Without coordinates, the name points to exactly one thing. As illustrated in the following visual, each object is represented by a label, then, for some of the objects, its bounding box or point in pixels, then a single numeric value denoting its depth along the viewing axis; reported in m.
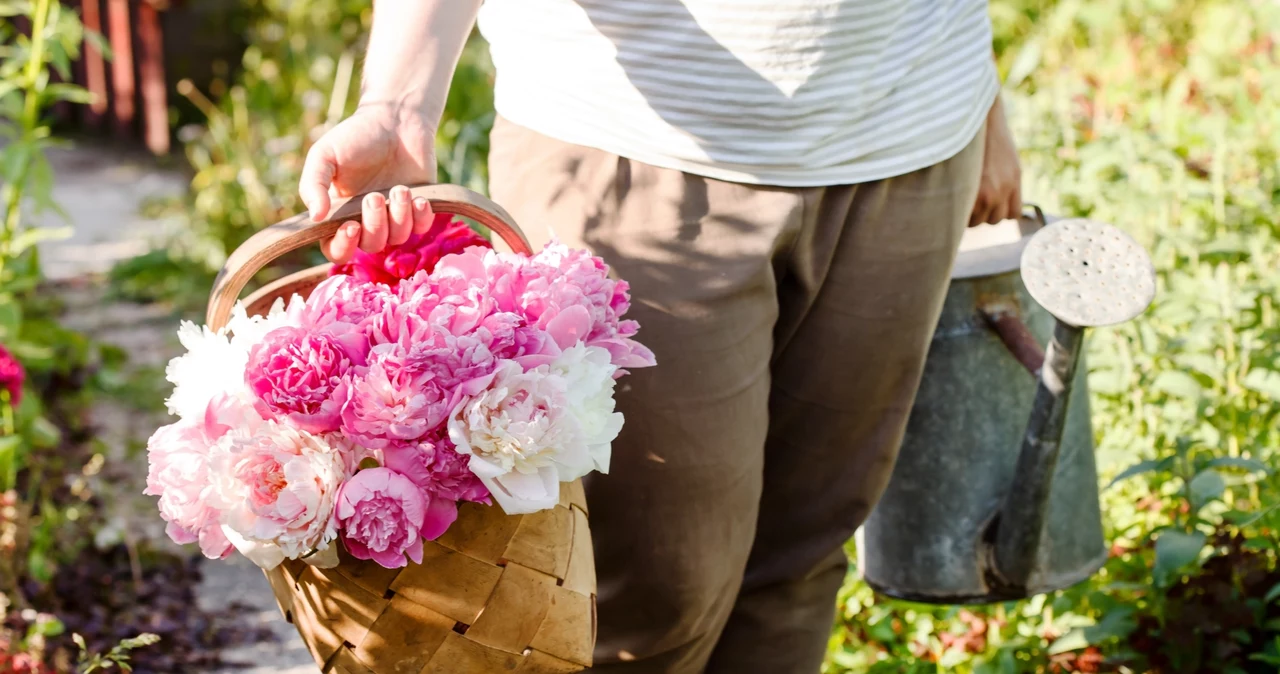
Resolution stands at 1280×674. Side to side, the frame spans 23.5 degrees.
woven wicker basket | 1.69
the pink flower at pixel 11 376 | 2.43
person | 1.84
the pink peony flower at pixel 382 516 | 1.64
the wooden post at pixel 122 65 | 6.62
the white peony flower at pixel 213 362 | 1.67
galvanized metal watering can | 2.18
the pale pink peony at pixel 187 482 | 1.66
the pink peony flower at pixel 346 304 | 1.69
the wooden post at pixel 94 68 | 6.78
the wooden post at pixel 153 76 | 6.48
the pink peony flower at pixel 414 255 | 1.79
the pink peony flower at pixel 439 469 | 1.66
